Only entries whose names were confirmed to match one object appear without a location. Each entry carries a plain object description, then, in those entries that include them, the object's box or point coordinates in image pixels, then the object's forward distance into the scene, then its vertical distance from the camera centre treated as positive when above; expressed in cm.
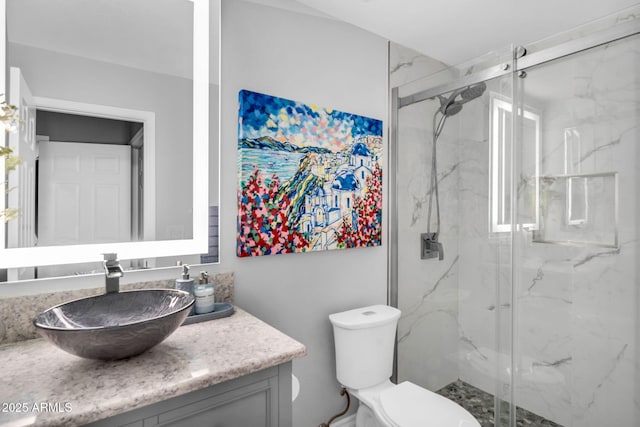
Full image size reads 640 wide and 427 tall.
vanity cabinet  83 -51
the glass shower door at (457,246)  174 -19
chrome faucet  116 -21
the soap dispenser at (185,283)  132 -27
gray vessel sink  83 -31
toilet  157 -79
